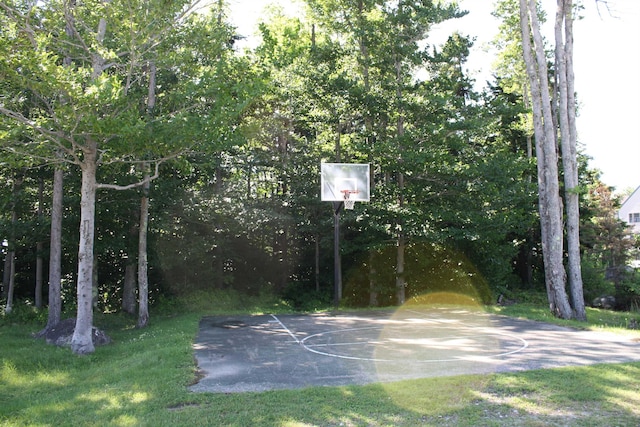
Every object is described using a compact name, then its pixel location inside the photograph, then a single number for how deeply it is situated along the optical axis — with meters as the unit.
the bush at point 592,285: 23.25
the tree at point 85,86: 8.61
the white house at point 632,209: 44.41
